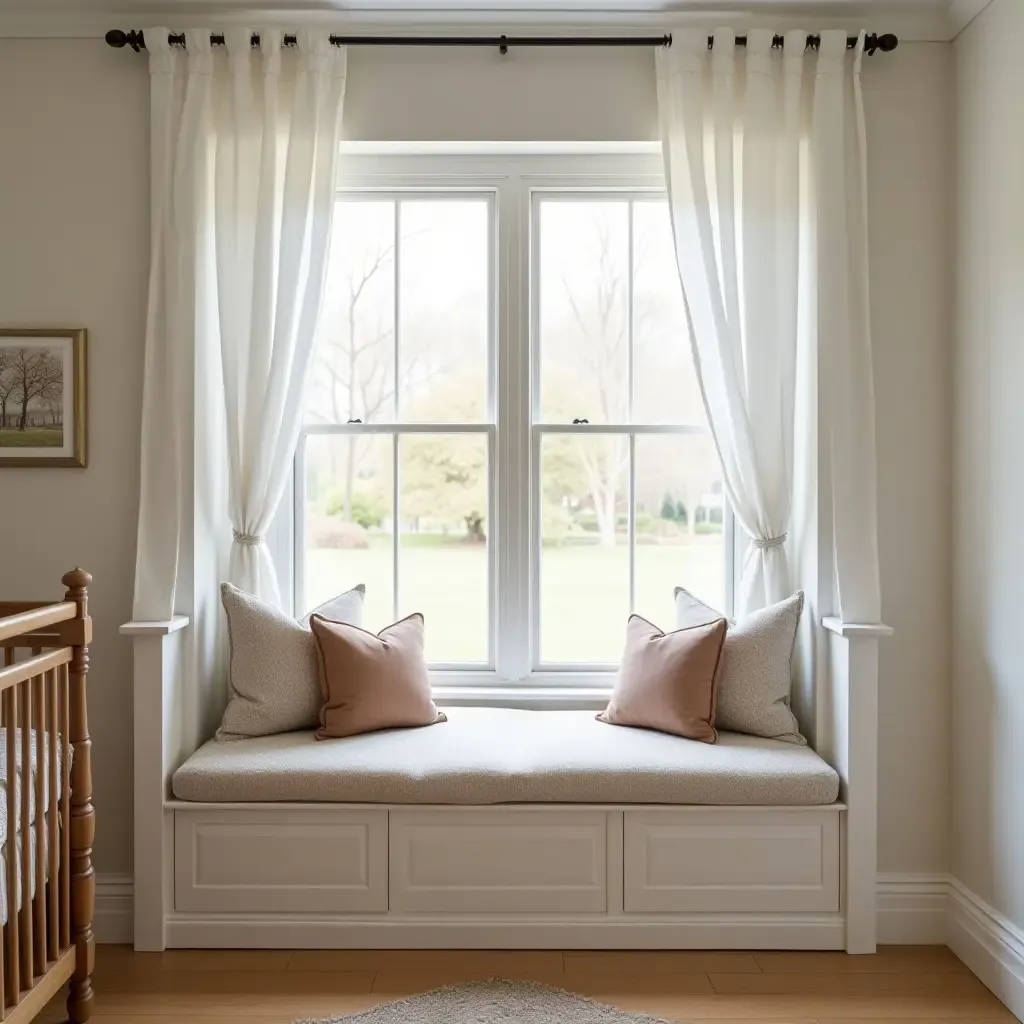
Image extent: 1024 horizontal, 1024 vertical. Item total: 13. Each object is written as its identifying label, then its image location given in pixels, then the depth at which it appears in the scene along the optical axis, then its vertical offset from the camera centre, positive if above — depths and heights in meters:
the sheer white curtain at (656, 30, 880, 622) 2.88 +0.75
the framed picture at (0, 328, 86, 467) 2.94 +0.30
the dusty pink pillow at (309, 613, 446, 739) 2.86 -0.56
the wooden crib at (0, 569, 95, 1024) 1.99 -0.72
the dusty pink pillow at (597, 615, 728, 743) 2.85 -0.56
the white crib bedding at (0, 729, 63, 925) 1.93 -0.69
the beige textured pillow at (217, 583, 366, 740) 2.88 -0.52
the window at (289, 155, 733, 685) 3.29 +0.19
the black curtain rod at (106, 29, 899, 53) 2.89 +1.40
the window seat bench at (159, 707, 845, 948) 2.65 -1.00
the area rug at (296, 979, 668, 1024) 2.31 -1.26
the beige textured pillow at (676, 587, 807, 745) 2.88 -0.53
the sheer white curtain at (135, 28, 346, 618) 2.86 +0.66
